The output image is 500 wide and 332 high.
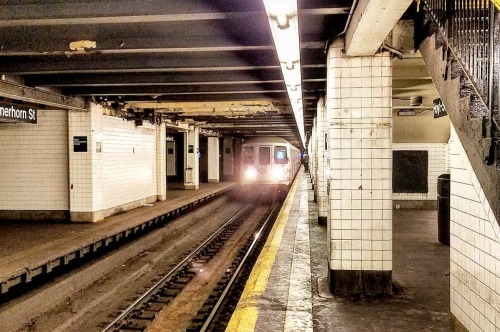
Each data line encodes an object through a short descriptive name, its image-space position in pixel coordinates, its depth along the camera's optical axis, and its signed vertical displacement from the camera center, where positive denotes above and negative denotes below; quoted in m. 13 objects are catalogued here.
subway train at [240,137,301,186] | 25.01 -0.18
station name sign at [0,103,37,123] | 8.59 +0.94
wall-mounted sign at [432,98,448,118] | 6.33 +0.72
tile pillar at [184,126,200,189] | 22.03 +0.05
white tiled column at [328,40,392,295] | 5.51 -0.20
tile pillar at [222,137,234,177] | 35.56 -0.01
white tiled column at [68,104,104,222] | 11.66 -0.18
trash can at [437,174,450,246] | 8.19 -0.95
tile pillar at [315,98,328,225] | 10.98 -0.19
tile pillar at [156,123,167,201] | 17.12 -0.19
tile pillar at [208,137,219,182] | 27.98 -0.01
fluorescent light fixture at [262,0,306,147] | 3.40 +1.16
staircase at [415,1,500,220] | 2.62 +0.38
